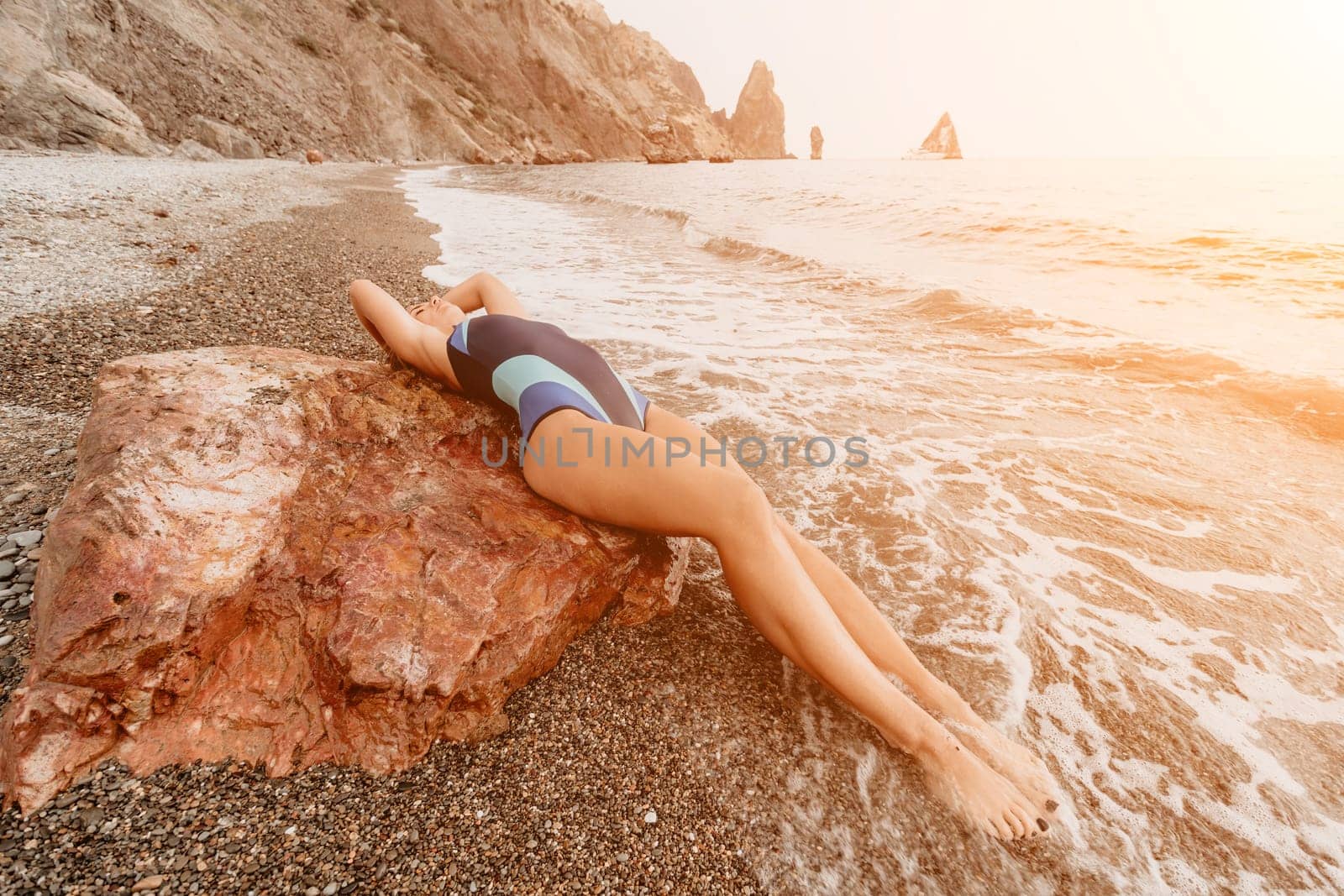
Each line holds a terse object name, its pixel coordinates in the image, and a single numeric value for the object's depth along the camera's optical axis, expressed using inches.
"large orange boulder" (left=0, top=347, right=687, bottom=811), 64.6
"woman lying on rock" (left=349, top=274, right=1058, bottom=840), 77.8
